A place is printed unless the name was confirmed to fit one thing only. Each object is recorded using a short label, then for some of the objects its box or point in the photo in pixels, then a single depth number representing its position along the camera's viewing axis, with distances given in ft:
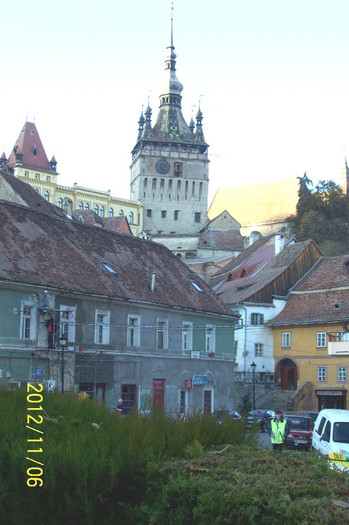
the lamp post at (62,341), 93.66
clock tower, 447.42
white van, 61.60
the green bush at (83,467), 29.04
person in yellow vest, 61.41
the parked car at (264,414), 118.78
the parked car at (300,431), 95.20
